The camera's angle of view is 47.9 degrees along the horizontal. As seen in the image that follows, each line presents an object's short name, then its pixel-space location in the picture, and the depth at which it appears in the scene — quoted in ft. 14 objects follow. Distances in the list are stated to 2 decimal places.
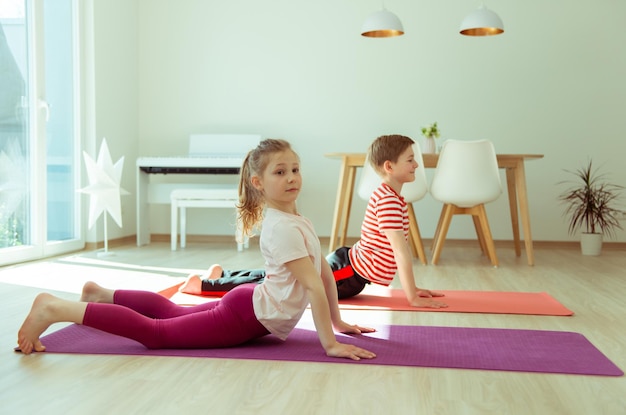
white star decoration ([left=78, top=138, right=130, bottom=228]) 15.25
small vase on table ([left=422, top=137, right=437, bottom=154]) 16.14
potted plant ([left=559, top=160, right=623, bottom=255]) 17.15
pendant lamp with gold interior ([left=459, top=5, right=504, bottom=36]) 15.74
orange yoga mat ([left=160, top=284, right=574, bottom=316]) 8.99
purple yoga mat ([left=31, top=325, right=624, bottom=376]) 6.16
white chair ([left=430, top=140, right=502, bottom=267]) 14.25
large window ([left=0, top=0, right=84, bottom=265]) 13.69
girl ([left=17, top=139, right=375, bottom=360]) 6.24
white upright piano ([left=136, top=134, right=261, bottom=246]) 17.84
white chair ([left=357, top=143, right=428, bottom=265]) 14.67
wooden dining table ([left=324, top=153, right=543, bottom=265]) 14.76
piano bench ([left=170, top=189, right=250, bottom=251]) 17.40
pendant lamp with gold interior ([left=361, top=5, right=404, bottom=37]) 15.72
